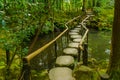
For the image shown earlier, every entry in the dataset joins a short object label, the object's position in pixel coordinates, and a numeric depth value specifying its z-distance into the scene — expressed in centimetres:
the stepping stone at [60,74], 243
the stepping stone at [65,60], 290
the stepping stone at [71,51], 345
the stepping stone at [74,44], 408
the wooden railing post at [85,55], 295
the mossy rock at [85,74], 250
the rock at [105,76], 275
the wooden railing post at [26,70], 163
